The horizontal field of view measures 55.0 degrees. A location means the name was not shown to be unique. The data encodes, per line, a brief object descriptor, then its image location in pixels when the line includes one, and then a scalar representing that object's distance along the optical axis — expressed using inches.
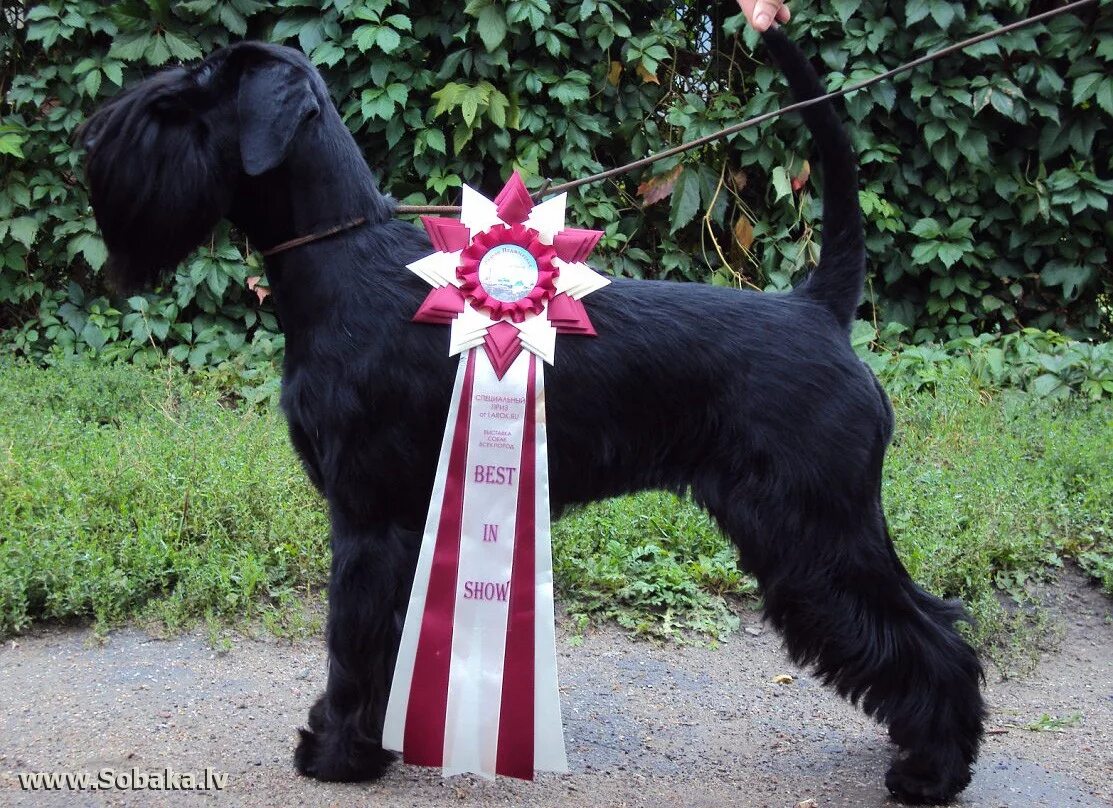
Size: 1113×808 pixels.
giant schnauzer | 112.6
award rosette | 118.3
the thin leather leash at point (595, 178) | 116.9
